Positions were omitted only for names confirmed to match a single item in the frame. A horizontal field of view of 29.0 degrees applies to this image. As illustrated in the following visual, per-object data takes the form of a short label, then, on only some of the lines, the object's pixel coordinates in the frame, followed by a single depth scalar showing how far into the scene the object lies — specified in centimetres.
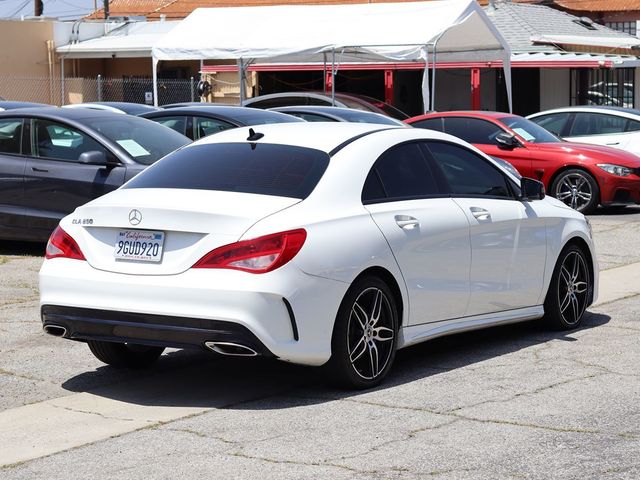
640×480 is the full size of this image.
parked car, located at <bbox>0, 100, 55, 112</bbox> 1736
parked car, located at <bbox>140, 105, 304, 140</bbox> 1503
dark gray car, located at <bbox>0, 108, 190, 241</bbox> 1199
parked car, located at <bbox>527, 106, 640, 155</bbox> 1981
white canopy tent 2331
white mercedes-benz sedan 637
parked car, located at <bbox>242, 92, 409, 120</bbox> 2523
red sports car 1711
